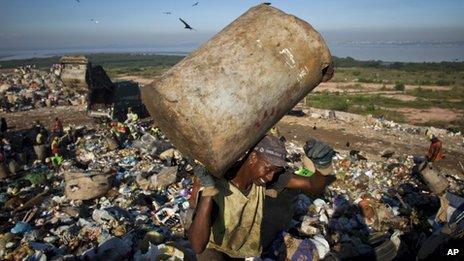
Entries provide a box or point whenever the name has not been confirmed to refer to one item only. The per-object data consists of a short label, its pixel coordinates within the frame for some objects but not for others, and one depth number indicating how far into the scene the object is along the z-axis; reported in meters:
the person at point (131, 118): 12.83
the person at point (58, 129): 11.14
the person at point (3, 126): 11.90
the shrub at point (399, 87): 28.06
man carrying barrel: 2.48
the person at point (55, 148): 9.12
